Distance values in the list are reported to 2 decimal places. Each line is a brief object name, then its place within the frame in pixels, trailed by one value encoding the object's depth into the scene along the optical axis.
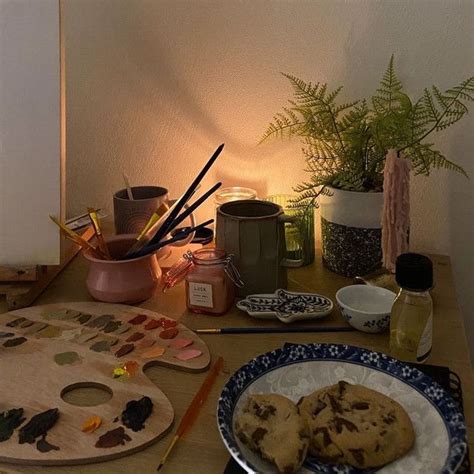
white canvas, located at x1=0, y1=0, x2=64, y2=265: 0.81
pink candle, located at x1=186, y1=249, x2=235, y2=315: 0.78
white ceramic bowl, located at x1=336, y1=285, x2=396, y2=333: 0.73
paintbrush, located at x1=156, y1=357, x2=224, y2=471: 0.55
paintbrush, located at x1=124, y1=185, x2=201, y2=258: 0.83
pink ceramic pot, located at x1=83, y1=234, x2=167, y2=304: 0.80
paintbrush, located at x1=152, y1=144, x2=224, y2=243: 0.81
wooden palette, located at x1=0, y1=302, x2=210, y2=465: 0.54
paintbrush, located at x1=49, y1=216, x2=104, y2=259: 0.80
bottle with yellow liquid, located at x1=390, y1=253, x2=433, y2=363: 0.64
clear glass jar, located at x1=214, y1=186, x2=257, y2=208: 1.00
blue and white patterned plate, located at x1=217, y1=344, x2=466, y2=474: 0.51
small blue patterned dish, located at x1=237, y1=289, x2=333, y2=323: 0.77
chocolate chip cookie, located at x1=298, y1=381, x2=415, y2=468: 0.51
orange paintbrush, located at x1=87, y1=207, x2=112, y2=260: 0.82
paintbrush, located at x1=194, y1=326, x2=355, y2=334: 0.75
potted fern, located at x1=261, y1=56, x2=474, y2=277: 0.81
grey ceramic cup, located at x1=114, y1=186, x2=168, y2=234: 0.92
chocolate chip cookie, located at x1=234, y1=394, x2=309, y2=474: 0.49
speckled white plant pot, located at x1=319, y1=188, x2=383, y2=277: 0.83
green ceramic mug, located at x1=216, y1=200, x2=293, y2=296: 0.81
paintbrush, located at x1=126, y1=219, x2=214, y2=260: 0.78
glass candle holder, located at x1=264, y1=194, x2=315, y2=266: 0.92
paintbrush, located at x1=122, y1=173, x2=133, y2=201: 0.94
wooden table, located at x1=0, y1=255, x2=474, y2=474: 0.53
